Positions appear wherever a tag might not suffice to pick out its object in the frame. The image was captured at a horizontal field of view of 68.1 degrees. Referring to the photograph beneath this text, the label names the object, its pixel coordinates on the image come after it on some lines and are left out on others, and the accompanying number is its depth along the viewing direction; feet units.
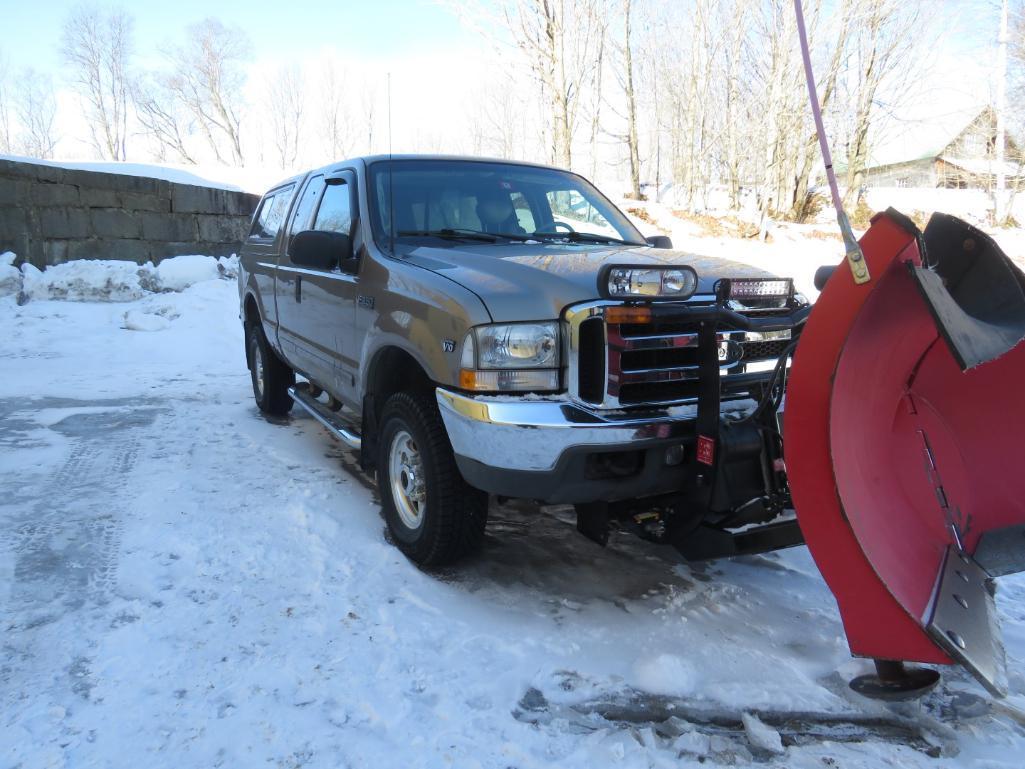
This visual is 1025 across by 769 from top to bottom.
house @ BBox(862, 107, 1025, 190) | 84.53
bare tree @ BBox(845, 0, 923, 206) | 67.51
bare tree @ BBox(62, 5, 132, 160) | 138.41
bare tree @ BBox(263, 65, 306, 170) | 140.82
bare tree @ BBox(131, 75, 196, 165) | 141.08
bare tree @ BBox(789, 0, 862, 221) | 61.05
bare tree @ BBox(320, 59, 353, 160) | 155.53
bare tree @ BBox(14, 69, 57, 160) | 161.07
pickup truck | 9.39
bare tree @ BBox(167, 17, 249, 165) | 139.44
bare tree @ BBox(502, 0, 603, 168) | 52.80
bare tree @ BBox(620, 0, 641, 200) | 83.59
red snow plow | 6.93
